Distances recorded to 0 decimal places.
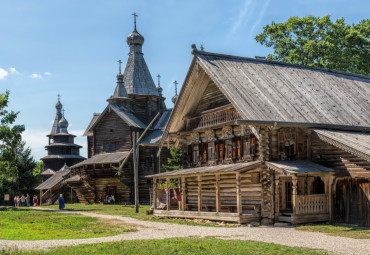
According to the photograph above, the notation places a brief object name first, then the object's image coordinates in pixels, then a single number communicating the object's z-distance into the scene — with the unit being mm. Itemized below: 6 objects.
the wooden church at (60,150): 74938
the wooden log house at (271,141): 23102
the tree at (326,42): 42938
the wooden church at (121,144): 50375
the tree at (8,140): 39125
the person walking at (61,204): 41500
